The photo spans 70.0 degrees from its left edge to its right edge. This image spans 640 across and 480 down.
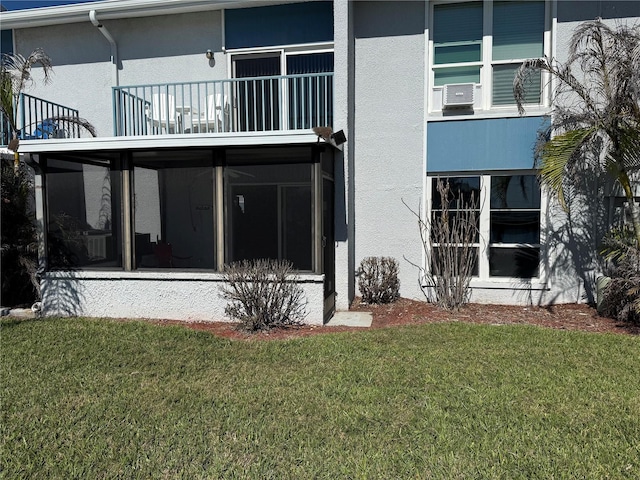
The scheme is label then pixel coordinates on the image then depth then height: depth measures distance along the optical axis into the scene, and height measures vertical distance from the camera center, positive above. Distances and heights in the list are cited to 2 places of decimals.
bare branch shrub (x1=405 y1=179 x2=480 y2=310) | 7.53 -0.45
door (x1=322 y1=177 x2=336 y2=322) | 7.27 -0.46
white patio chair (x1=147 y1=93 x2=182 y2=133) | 8.20 +2.00
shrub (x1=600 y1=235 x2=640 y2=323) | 6.41 -0.90
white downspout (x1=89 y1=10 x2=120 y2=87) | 9.39 +3.64
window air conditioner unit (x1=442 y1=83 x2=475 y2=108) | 7.95 +2.22
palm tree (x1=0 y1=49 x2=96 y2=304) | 7.71 +0.11
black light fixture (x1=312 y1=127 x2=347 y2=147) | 6.54 +1.29
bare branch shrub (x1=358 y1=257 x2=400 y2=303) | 8.20 -1.05
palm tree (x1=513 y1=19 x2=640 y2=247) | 6.35 +1.63
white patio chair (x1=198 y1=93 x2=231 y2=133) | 8.34 +2.03
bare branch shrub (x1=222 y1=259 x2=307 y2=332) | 6.52 -1.05
